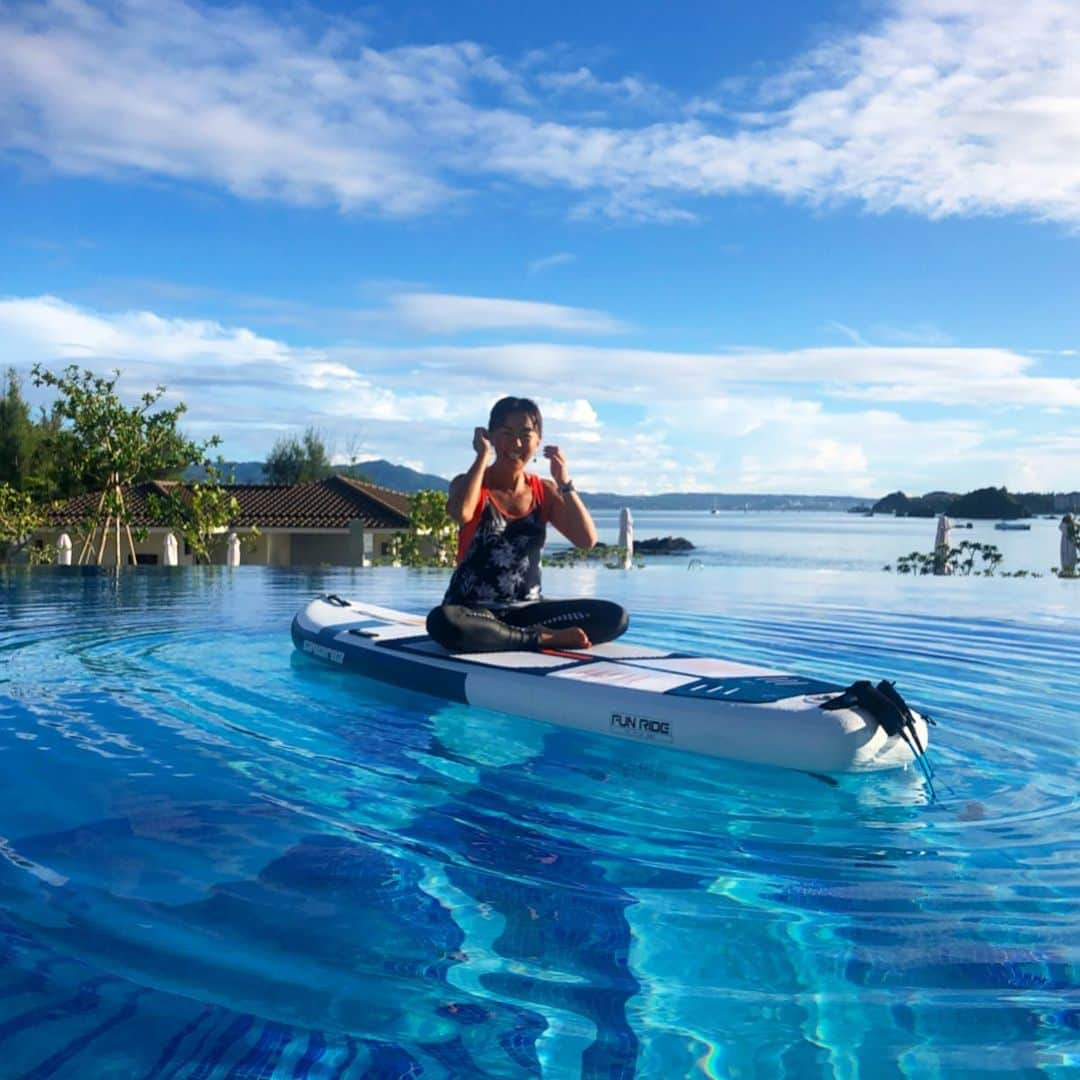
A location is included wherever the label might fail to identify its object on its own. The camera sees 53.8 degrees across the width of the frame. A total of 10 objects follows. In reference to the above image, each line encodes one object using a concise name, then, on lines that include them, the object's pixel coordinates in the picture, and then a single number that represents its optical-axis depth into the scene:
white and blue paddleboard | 4.16
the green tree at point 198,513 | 21.55
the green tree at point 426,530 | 21.86
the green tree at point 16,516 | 21.73
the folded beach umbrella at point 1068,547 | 18.09
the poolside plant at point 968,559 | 20.86
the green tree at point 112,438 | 19.98
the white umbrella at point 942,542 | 20.70
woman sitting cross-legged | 5.74
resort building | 28.62
